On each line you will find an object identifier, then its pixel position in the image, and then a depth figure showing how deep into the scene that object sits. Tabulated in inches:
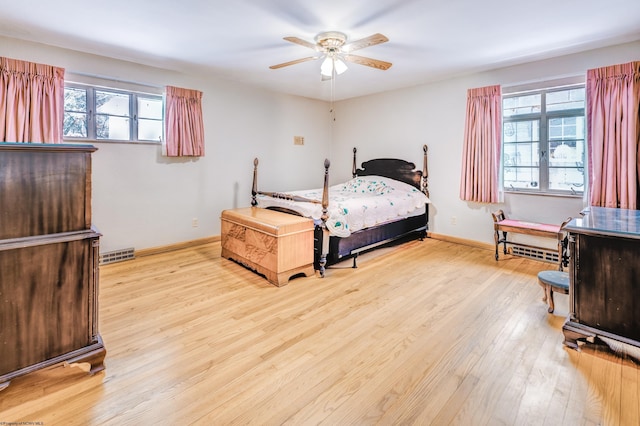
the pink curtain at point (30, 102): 119.9
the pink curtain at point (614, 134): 126.0
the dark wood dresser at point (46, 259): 58.7
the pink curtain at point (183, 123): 161.8
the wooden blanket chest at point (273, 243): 121.9
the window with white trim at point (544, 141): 146.3
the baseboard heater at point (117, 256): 146.9
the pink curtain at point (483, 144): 164.4
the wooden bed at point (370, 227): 135.3
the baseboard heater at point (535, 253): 152.3
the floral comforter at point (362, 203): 136.9
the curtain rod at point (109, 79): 138.7
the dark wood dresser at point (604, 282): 72.9
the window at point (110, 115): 140.7
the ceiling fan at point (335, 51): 118.4
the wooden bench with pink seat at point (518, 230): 139.3
